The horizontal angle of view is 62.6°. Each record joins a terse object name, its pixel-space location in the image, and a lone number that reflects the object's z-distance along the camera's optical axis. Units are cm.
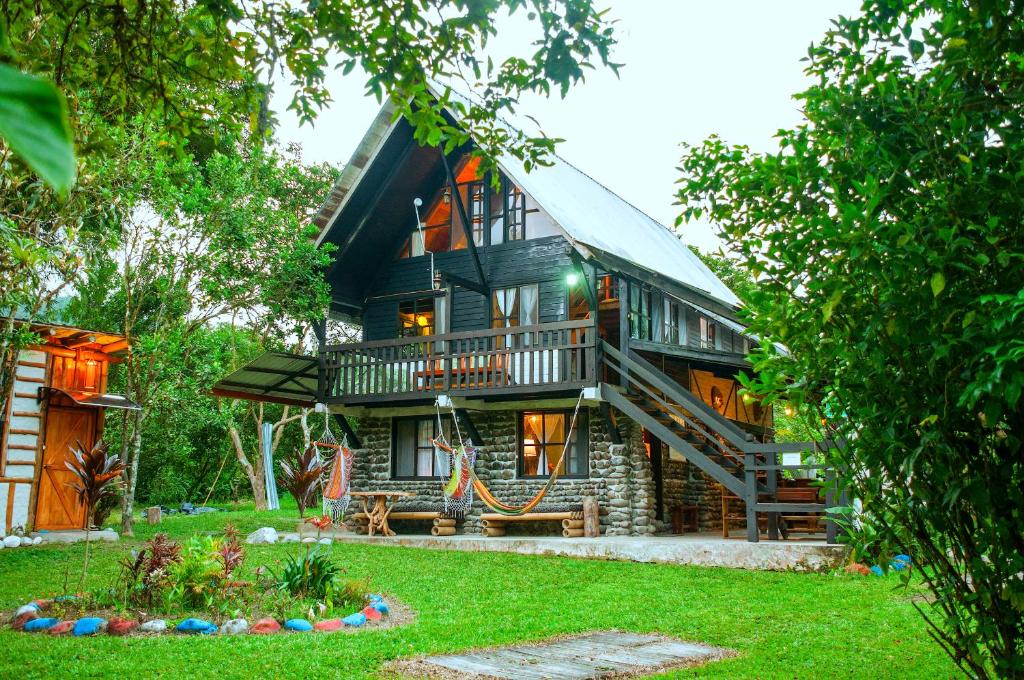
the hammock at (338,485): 1416
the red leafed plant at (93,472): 870
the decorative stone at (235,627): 716
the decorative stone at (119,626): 701
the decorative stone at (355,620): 757
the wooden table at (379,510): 1531
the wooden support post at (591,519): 1426
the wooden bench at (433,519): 1534
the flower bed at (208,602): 722
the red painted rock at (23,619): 735
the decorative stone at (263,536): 1438
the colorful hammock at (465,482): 1352
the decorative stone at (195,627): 714
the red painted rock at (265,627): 719
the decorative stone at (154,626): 713
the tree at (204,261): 1586
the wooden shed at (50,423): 1559
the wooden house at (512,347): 1426
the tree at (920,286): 347
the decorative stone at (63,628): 705
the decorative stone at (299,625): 733
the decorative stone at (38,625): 722
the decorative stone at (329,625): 735
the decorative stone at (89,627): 700
